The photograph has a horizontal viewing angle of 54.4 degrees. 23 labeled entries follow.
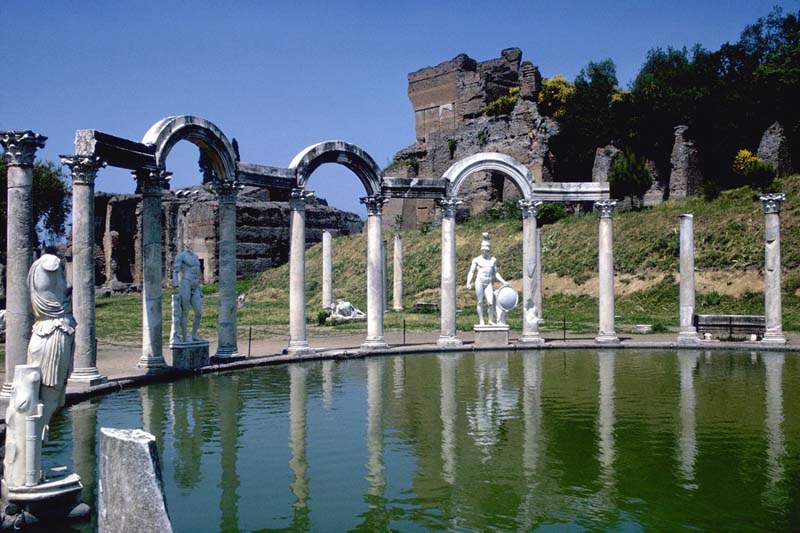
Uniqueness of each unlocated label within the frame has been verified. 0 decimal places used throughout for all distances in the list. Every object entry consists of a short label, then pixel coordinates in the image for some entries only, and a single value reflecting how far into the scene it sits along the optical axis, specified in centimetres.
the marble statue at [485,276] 2234
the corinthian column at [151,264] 1656
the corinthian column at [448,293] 2189
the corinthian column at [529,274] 2256
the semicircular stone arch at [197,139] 1683
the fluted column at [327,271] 3523
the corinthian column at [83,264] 1448
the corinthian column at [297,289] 1983
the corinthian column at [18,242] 1275
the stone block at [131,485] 580
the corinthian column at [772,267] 2248
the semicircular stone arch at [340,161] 2041
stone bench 2412
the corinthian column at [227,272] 1875
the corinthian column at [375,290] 2108
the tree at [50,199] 5244
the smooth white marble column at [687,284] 2267
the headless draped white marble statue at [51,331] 841
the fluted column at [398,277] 3781
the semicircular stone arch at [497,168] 2291
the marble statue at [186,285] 1700
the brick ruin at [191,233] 5188
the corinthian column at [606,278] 2280
